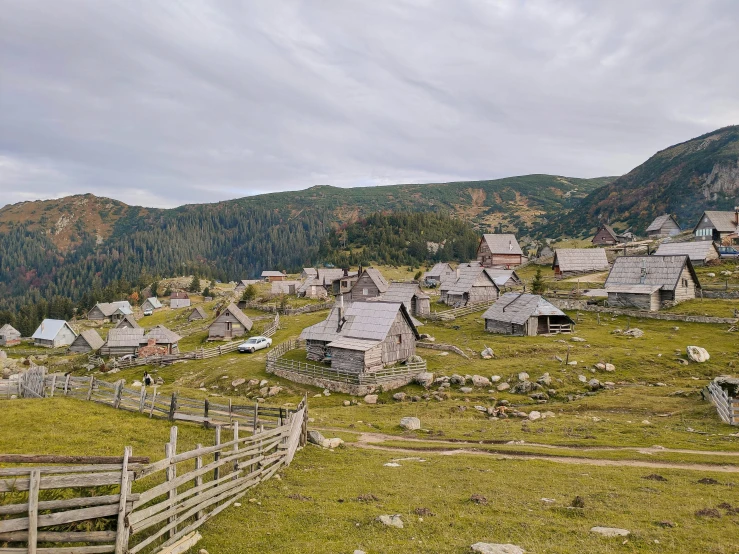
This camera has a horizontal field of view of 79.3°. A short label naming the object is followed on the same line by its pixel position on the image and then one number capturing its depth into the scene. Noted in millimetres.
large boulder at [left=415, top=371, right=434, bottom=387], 41719
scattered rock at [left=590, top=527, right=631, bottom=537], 12008
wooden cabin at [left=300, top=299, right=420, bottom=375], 45562
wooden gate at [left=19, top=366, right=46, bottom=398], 33094
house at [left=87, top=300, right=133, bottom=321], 148125
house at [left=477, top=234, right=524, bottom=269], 121500
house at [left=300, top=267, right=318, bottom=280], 126544
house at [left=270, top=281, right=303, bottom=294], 128500
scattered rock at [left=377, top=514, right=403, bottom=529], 12367
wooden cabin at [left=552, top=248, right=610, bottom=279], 93688
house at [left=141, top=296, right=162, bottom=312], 153500
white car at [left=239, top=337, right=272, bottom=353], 63906
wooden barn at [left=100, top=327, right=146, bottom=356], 73438
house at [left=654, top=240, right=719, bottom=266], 79688
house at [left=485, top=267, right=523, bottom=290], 87781
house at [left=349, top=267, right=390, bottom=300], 84306
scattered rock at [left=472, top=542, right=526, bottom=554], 10562
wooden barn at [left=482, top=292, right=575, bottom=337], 56906
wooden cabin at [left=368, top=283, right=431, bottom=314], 71000
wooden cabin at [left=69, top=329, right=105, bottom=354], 98250
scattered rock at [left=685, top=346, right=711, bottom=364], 41125
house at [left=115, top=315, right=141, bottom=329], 92619
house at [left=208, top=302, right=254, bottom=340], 77500
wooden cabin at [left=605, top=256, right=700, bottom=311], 60875
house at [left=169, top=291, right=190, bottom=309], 155375
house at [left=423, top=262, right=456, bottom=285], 116938
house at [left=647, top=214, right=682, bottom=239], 124562
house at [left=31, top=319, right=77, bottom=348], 115875
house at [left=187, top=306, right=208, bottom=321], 111062
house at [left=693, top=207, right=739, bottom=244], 93688
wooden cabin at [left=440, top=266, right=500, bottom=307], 80312
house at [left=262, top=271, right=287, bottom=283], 173412
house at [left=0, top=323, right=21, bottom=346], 124125
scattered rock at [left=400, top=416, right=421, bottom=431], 29272
